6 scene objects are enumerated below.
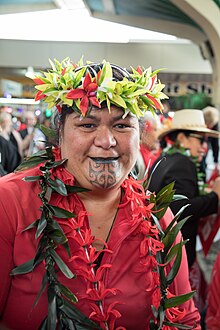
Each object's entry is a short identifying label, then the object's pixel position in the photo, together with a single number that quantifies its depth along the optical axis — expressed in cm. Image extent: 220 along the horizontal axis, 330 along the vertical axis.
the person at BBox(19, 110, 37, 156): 651
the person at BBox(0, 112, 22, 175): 491
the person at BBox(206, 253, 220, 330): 219
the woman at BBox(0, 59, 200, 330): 150
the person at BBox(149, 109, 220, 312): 318
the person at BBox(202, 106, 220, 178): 555
